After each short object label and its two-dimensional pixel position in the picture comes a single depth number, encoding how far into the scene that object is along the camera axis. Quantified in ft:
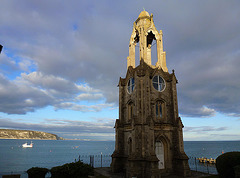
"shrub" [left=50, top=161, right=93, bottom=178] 61.26
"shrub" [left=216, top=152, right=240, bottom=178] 51.06
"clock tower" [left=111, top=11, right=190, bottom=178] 70.90
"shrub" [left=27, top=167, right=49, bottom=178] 61.93
